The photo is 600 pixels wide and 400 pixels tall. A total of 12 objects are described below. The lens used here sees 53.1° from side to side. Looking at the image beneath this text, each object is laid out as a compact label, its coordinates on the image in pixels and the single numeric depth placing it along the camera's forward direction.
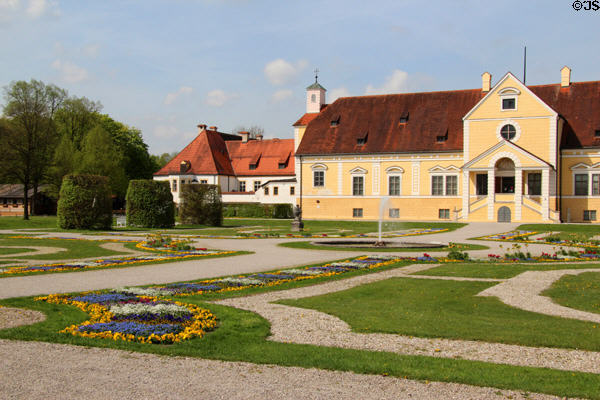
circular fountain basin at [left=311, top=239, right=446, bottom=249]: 24.80
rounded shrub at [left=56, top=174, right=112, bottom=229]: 36.53
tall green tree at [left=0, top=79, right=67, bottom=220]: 52.84
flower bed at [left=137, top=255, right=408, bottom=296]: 13.00
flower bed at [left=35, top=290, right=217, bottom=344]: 8.78
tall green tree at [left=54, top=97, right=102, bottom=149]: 70.88
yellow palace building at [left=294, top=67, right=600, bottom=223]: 49.09
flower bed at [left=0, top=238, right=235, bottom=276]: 16.64
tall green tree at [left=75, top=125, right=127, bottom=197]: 63.84
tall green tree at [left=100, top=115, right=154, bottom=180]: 78.38
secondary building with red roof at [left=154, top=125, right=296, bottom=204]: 70.31
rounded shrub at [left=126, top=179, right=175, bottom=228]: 39.47
